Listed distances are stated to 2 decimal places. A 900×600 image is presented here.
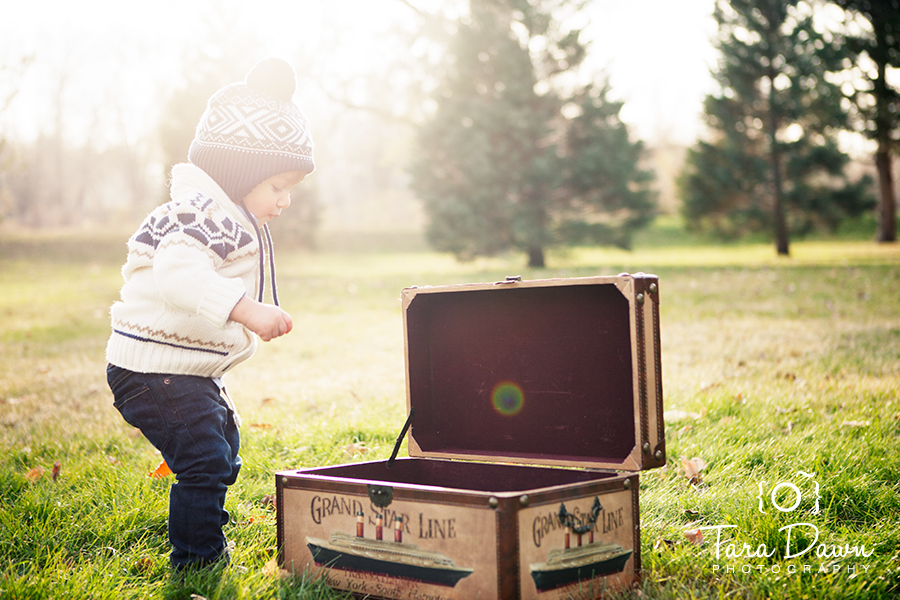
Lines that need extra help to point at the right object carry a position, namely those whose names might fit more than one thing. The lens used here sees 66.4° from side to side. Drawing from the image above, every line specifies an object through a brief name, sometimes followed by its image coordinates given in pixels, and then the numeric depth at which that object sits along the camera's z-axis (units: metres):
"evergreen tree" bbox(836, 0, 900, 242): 20.72
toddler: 2.09
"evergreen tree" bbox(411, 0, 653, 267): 17.72
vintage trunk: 1.89
